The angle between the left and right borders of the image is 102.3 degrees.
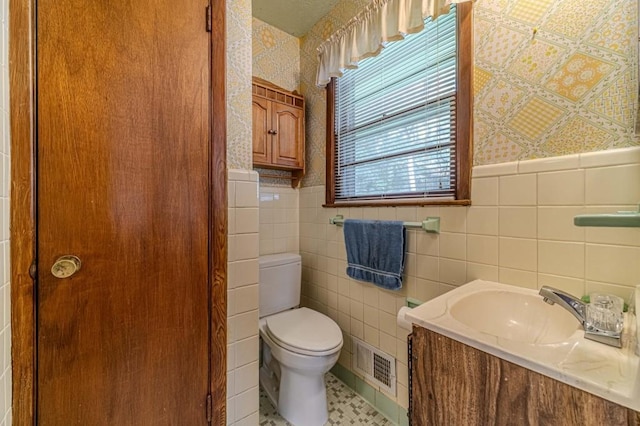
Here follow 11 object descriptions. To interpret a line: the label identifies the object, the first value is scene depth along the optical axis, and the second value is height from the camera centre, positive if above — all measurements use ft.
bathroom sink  1.61 -1.03
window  3.92 +1.70
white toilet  4.37 -2.36
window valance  4.14 +3.34
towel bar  4.13 -0.20
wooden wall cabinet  5.82 +2.00
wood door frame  2.28 +0.05
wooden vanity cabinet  1.60 -1.33
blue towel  4.55 -0.73
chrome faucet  2.02 -0.93
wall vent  4.79 -3.03
